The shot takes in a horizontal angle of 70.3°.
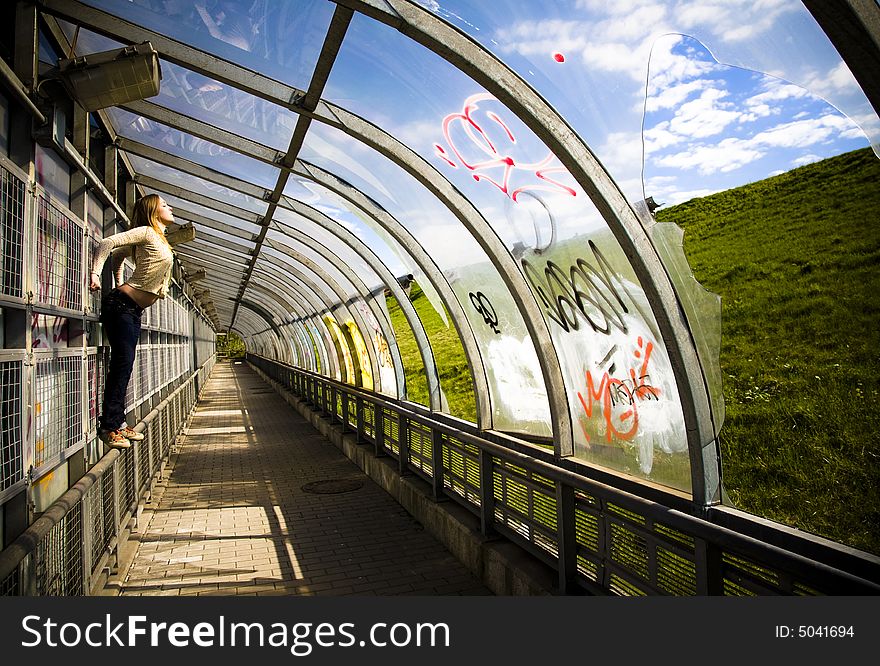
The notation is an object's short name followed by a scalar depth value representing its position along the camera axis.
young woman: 4.22
